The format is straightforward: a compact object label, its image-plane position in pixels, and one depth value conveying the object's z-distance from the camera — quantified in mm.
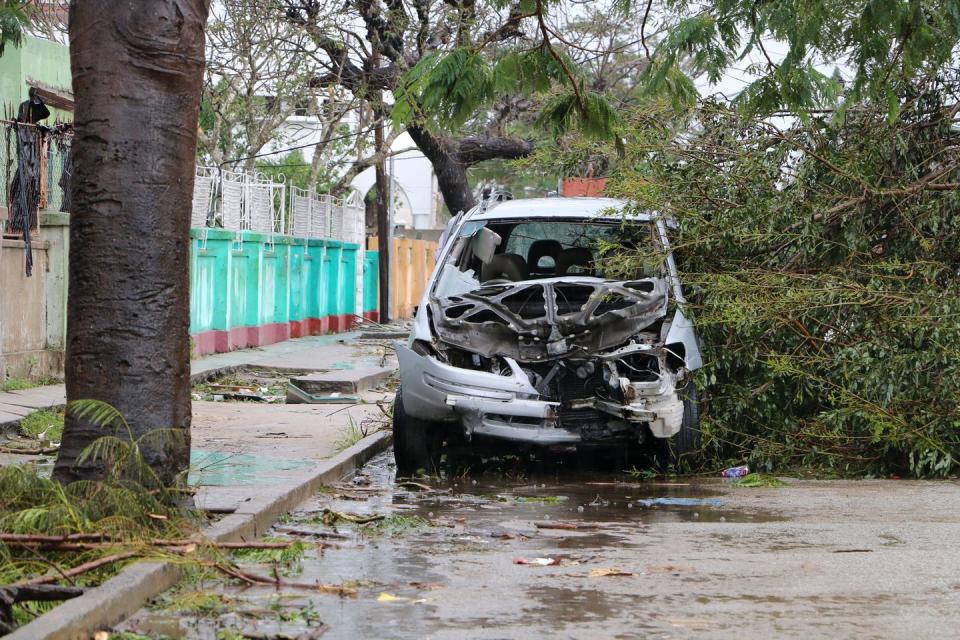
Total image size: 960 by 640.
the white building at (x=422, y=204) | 76875
